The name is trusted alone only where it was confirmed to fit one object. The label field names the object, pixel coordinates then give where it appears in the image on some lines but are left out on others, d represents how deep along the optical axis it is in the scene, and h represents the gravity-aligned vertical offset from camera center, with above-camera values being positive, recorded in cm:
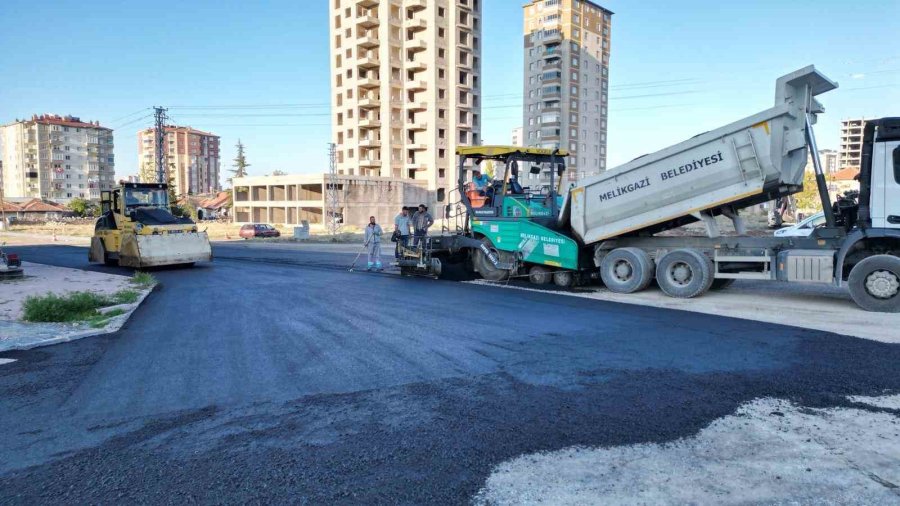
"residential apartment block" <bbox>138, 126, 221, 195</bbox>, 15210 +1807
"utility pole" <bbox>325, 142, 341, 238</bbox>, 5069 +346
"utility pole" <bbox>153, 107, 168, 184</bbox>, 4541 +713
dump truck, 921 +20
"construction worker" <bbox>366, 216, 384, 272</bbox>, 1786 -55
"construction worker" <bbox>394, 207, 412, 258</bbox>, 1589 -4
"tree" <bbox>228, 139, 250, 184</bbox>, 10962 +1104
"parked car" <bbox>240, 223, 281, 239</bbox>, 4675 -52
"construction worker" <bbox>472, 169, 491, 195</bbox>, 1374 +102
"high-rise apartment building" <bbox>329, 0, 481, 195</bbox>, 6950 +1647
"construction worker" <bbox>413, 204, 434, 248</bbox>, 1560 +4
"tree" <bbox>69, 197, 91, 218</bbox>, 9181 +275
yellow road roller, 1784 -26
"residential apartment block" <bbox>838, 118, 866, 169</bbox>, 13811 +2154
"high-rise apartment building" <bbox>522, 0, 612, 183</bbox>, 8844 +2221
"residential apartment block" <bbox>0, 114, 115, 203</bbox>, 11825 +1351
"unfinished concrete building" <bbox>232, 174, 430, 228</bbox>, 6377 +301
